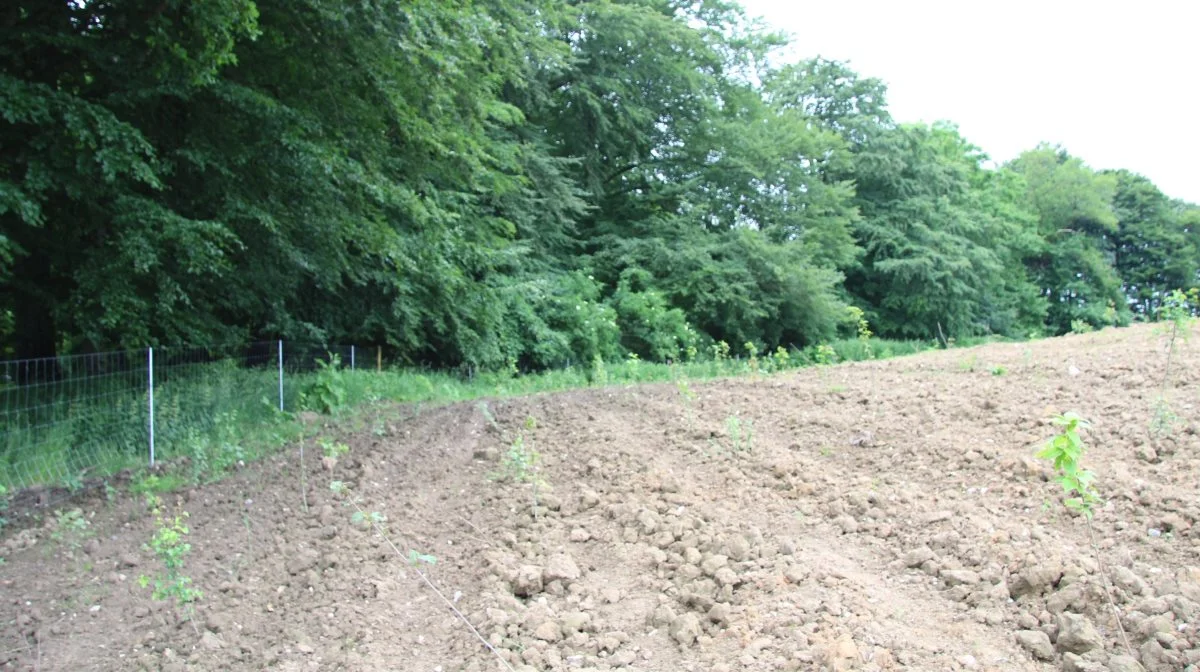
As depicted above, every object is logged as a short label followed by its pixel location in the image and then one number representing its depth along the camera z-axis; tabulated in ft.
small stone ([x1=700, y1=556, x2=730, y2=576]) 13.80
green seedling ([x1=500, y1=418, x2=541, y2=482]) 18.33
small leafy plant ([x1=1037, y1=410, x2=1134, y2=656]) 11.15
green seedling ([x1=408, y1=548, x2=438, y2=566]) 15.15
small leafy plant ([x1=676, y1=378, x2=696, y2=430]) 22.91
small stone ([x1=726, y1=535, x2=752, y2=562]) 14.15
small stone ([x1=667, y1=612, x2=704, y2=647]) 12.32
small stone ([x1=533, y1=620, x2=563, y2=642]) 12.78
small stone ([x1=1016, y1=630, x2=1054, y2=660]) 11.16
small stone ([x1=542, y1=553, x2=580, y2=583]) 14.40
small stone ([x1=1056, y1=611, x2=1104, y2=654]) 11.01
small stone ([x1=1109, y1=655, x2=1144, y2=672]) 10.43
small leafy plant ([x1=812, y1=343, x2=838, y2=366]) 35.22
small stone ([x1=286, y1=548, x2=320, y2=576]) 15.35
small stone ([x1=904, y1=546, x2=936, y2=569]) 13.65
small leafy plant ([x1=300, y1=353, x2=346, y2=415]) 28.99
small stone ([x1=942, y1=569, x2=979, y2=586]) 12.79
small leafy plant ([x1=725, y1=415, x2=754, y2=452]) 19.56
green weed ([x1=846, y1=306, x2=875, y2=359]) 44.91
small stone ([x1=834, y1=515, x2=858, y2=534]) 15.10
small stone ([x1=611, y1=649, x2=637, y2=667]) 12.03
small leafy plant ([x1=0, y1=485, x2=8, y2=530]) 17.80
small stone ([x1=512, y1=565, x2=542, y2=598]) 14.19
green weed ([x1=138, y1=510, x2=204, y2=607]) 13.80
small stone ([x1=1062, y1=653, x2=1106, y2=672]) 10.63
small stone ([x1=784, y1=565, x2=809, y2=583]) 13.14
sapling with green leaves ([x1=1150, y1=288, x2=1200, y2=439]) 17.38
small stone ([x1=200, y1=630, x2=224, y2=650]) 12.98
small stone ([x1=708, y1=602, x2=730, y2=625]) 12.54
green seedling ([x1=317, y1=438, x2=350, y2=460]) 20.36
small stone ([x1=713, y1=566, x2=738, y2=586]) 13.32
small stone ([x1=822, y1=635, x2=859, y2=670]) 10.75
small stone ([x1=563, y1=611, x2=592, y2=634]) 12.97
